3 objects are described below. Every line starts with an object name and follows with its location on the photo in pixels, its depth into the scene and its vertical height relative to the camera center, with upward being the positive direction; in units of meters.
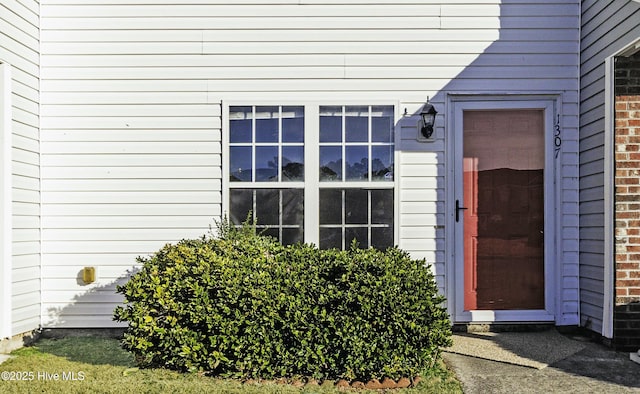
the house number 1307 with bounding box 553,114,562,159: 5.67 +0.58
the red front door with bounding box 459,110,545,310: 5.74 -0.11
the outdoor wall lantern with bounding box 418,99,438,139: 5.56 +0.74
